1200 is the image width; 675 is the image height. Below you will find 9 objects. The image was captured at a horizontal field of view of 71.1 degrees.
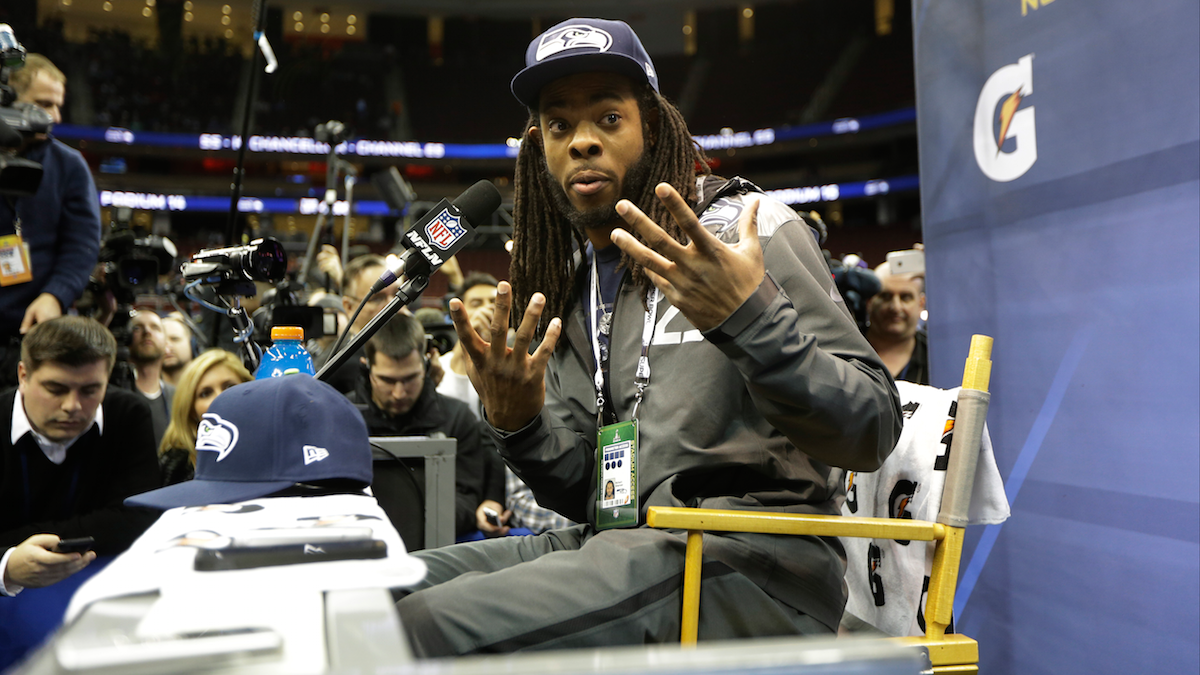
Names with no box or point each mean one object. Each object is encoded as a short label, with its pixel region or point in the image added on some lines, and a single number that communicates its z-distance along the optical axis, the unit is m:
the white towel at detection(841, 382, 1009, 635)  1.72
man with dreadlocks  1.13
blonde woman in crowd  2.94
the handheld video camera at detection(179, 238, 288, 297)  1.84
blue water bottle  1.93
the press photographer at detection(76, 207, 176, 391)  3.35
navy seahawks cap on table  1.03
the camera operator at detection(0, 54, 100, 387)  3.05
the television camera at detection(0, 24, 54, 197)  2.73
